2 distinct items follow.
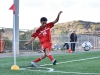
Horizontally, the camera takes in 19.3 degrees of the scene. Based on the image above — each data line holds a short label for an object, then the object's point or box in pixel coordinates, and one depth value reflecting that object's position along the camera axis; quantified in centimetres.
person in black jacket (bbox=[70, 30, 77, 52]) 2713
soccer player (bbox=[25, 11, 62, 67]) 1040
